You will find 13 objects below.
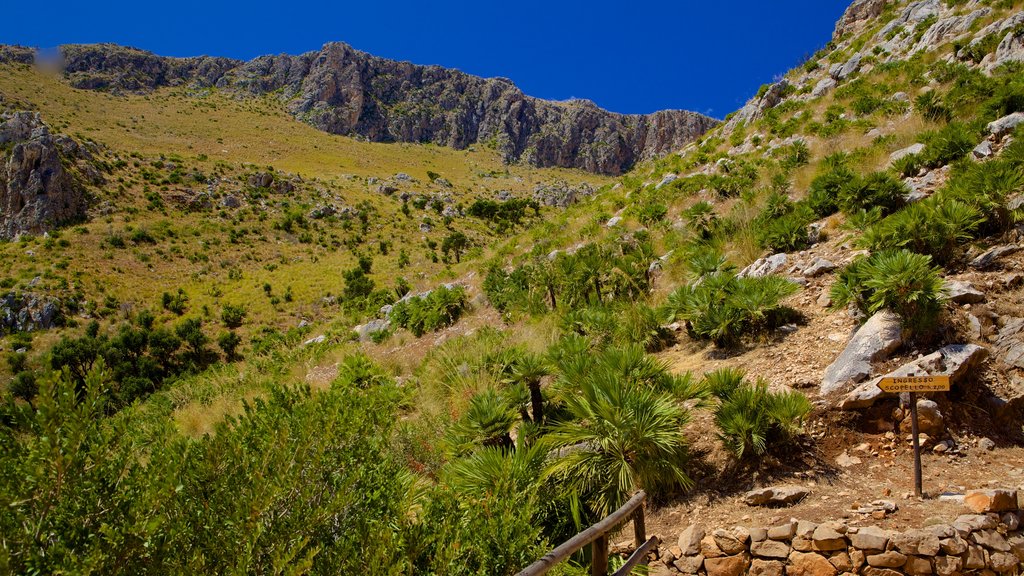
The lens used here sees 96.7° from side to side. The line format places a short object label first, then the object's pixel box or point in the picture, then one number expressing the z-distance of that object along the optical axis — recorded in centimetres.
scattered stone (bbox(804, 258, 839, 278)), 676
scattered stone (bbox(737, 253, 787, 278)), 756
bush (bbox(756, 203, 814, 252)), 803
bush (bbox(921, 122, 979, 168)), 771
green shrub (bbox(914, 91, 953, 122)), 1054
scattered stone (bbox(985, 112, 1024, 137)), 777
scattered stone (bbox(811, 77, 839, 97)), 1854
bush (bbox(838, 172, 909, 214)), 736
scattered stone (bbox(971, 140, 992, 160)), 746
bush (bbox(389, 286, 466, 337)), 1332
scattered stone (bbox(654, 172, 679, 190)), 1730
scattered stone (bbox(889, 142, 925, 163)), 876
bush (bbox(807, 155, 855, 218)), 849
